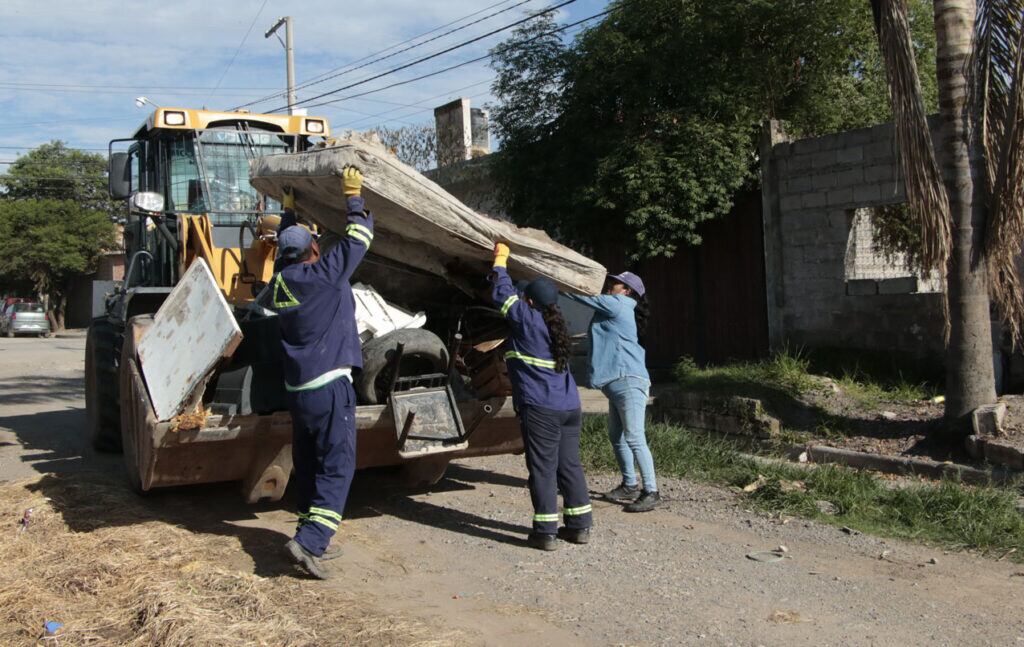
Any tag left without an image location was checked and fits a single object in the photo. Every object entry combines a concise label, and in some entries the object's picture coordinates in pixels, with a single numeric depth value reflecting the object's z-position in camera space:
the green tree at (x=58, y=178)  39.72
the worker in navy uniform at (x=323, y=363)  4.80
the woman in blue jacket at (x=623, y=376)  6.07
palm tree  7.09
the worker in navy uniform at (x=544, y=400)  5.27
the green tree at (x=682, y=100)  10.86
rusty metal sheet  4.75
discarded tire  5.35
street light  23.16
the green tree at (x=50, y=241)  36.38
